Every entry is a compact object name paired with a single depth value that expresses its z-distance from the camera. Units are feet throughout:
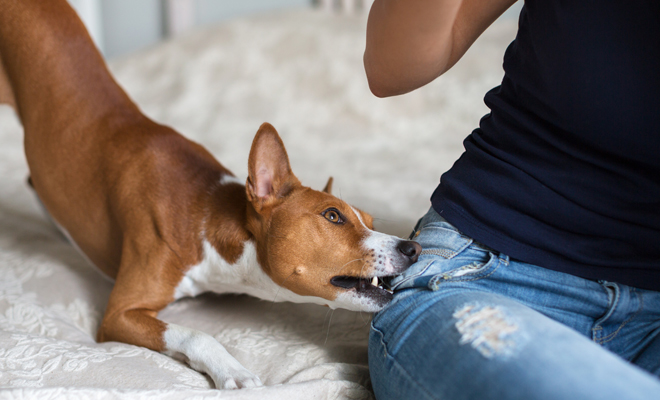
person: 3.46
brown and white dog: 4.44
